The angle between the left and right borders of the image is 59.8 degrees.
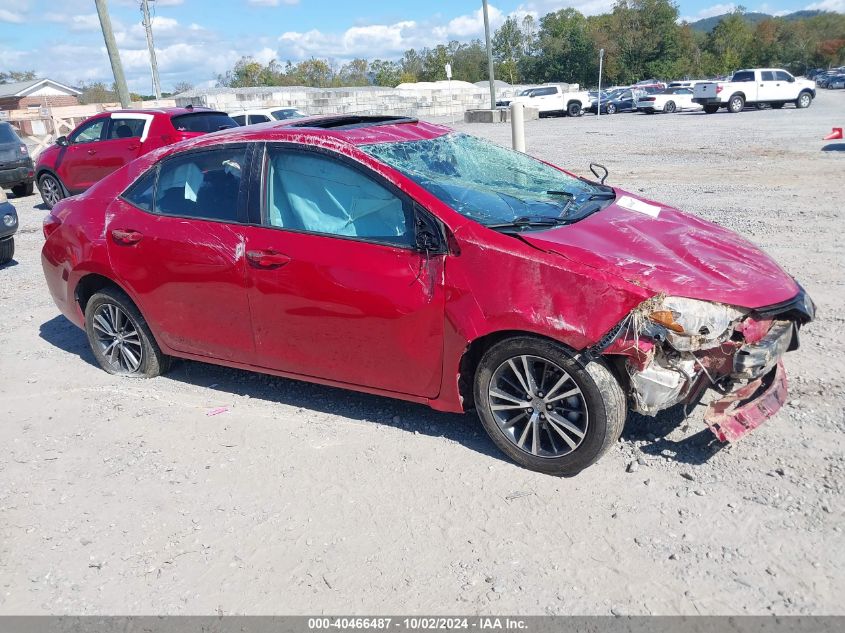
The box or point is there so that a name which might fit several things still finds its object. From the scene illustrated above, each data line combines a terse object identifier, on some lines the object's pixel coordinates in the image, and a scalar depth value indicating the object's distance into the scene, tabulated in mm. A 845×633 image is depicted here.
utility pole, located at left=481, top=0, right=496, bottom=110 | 32938
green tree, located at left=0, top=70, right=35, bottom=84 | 101688
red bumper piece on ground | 3555
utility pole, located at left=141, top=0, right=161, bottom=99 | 43372
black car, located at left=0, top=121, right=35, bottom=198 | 14531
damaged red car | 3477
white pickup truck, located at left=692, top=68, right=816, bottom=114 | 31670
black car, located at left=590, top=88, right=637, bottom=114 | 41062
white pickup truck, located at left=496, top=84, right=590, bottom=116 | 38844
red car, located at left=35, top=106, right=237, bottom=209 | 12297
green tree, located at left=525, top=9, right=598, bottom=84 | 81625
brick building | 76562
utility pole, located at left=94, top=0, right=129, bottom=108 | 18281
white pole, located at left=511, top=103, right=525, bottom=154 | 9789
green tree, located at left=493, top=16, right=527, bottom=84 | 92500
